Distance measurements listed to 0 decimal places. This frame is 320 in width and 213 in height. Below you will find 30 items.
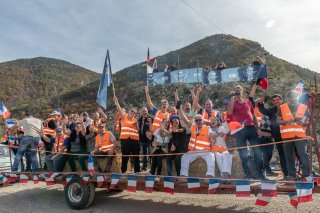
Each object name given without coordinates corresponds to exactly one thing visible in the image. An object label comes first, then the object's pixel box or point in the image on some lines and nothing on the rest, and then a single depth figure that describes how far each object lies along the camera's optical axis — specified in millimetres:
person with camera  6594
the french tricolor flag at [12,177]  9052
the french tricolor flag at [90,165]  7559
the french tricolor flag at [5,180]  9141
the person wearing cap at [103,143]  8318
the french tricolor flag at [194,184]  6266
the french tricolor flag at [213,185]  5996
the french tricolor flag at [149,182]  6797
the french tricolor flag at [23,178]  8727
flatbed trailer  6004
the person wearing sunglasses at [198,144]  6800
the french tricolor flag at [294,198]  5359
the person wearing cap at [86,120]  9441
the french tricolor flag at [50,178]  8219
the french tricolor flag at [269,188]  5488
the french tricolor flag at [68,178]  7977
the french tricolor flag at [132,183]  7090
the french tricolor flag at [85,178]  7660
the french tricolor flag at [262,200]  5588
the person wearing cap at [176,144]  7316
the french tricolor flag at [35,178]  8547
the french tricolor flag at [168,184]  6559
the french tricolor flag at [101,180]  7538
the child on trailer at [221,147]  6574
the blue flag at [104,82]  8484
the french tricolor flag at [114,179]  7297
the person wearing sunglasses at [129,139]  8266
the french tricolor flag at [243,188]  5695
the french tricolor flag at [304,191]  5281
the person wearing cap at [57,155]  8641
